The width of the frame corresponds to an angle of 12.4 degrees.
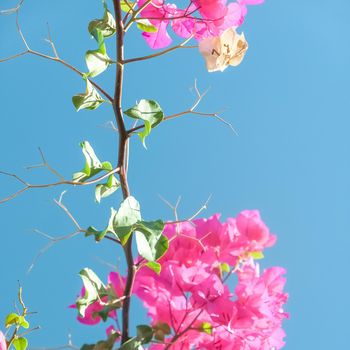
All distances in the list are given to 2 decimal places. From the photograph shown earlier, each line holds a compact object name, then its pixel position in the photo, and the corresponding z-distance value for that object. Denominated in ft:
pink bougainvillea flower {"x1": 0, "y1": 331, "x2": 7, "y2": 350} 4.17
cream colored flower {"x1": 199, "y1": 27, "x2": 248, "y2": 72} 4.32
